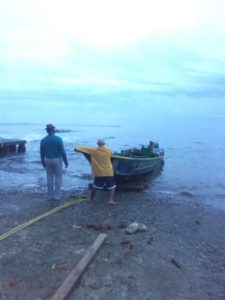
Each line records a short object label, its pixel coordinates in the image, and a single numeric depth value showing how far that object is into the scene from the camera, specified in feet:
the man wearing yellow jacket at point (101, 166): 25.22
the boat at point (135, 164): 33.61
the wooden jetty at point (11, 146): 67.21
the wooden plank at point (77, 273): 12.05
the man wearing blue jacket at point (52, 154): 24.09
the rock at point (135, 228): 19.43
